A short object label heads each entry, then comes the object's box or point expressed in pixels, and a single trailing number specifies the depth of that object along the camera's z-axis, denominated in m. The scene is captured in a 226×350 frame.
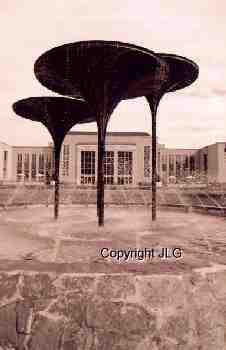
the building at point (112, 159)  46.88
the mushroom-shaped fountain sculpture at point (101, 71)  5.66
